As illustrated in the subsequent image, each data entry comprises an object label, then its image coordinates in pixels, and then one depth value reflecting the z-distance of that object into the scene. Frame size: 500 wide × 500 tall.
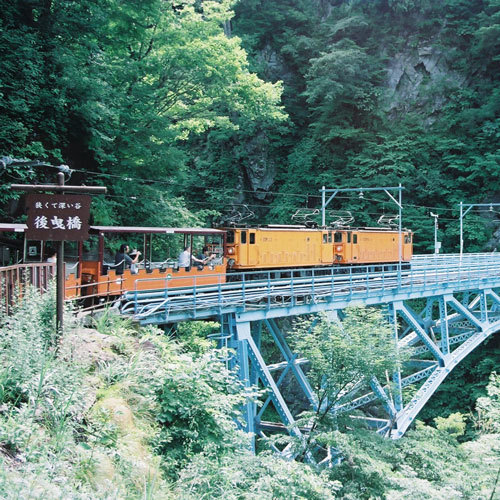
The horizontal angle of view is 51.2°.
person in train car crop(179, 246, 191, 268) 17.20
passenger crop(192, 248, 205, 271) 17.50
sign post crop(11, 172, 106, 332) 8.12
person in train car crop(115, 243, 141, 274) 14.84
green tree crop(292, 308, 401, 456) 12.03
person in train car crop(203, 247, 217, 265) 18.21
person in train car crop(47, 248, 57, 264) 13.79
